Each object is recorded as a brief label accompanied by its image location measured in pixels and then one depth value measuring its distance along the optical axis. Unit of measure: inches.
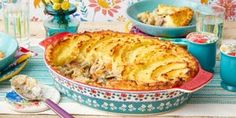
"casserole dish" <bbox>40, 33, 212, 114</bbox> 46.8
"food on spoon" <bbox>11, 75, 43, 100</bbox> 51.0
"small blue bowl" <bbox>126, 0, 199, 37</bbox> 63.2
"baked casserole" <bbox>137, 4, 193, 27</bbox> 65.1
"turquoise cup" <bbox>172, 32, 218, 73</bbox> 55.5
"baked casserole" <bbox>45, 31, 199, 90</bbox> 48.5
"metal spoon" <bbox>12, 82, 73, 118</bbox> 47.6
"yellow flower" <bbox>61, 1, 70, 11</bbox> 60.8
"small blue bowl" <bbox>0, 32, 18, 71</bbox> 54.9
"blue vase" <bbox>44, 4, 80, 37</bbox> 62.1
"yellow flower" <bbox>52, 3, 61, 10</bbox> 60.7
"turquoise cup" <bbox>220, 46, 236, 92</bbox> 53.0
